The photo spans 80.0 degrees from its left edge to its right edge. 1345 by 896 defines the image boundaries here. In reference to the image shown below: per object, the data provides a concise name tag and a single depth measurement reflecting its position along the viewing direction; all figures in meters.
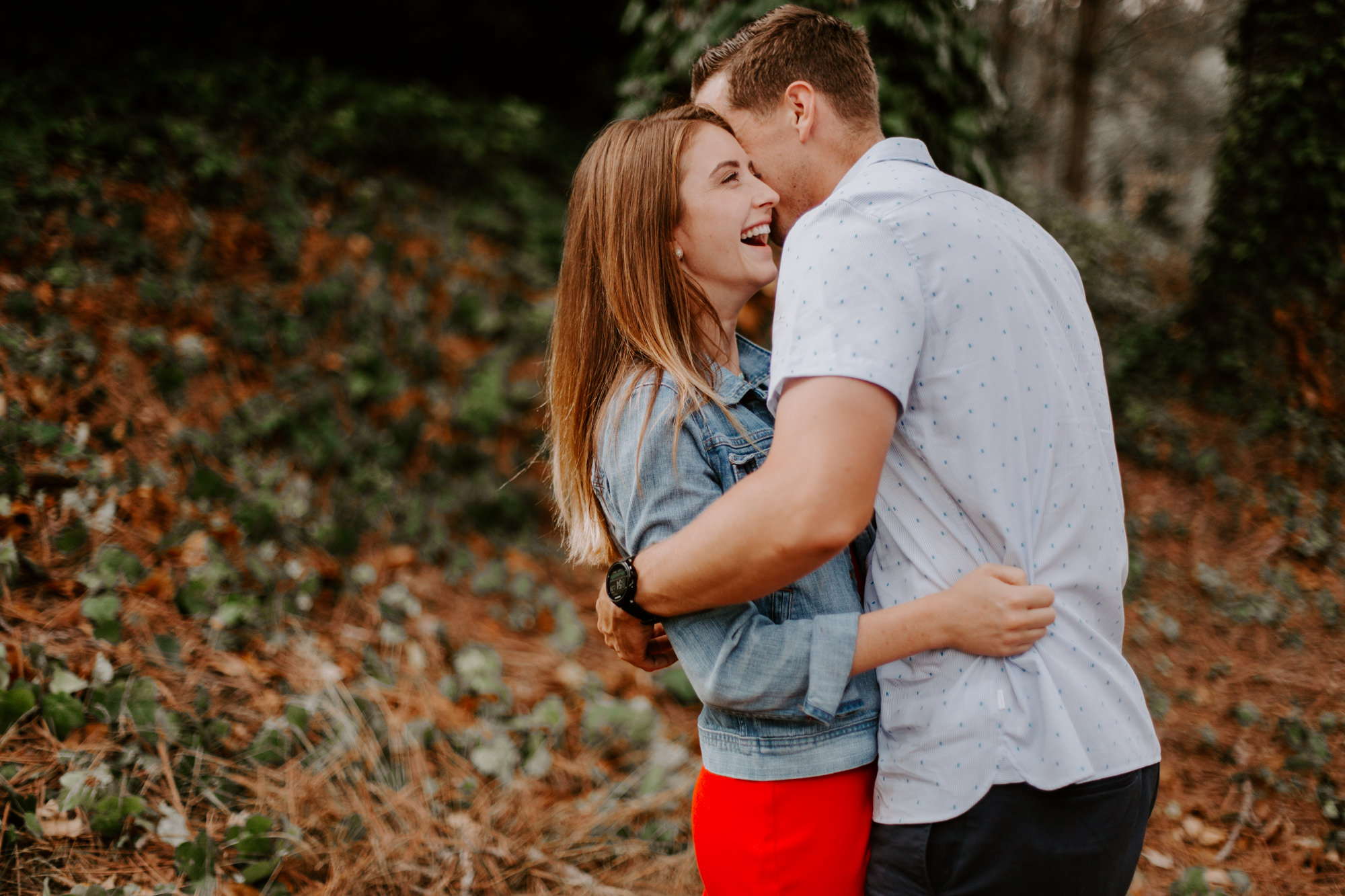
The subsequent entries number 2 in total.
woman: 1.31
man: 1.13
